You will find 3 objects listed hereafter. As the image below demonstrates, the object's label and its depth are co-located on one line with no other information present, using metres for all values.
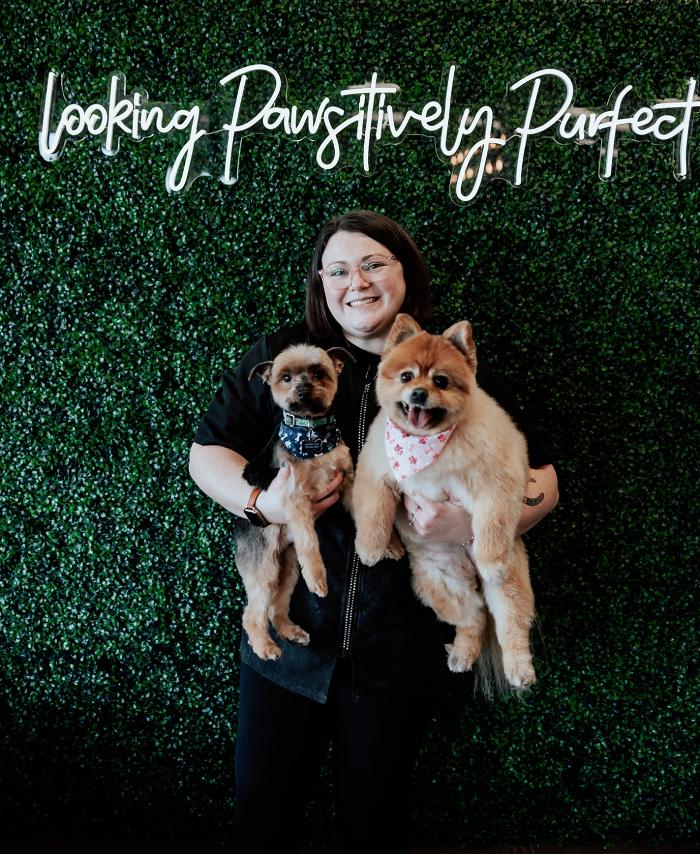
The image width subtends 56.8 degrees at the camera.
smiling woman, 1.85
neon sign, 2.45
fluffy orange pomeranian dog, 1.68
